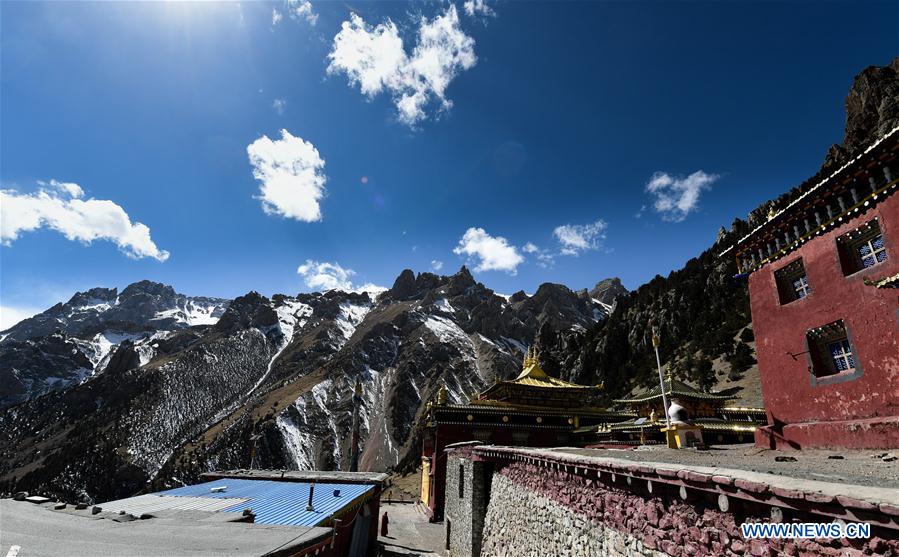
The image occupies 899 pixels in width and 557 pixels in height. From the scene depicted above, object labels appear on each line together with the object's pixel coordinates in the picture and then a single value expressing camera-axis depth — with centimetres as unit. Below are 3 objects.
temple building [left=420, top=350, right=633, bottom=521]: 2839
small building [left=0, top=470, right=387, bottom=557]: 496
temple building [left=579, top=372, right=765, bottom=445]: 2412
